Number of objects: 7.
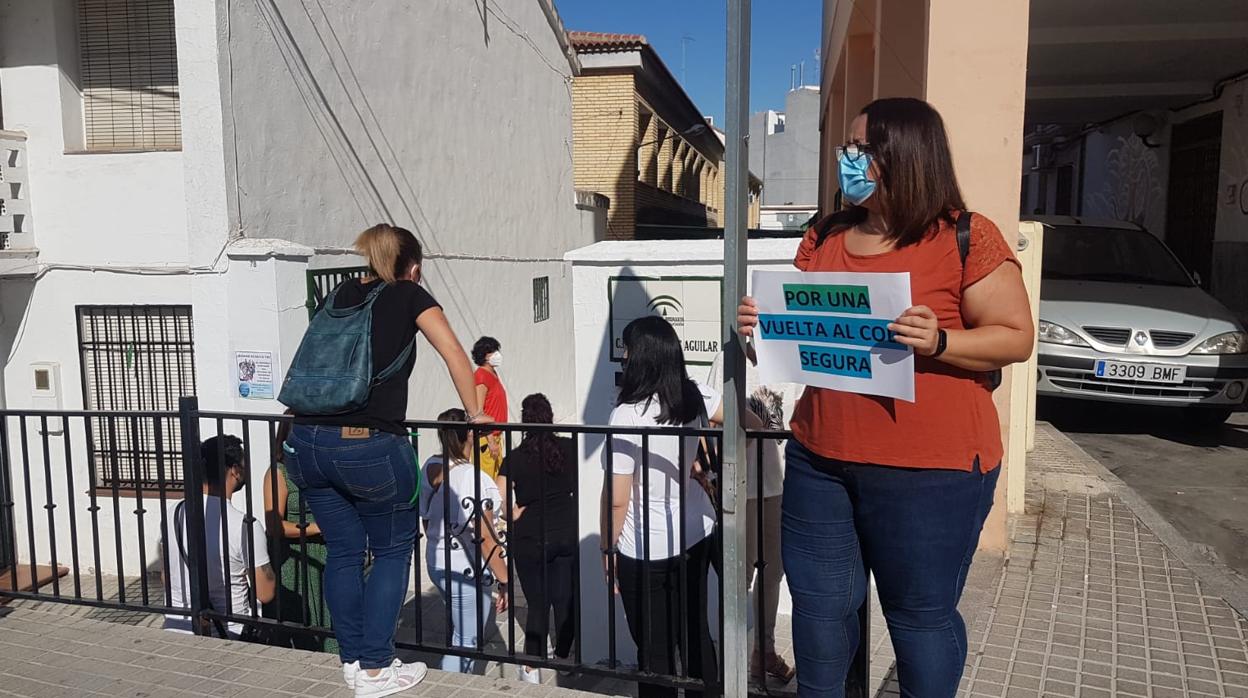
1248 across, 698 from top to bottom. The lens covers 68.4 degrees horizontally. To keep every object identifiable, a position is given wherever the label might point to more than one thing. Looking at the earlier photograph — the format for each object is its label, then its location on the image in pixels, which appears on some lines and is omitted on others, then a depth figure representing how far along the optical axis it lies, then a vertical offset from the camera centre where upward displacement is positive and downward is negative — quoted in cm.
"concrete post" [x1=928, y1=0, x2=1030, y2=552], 470 +87
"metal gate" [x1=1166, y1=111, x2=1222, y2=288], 1326 +106
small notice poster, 784 -94
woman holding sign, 231 -39
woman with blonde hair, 323 -71
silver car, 775 -74
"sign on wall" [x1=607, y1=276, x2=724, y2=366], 539 -25
